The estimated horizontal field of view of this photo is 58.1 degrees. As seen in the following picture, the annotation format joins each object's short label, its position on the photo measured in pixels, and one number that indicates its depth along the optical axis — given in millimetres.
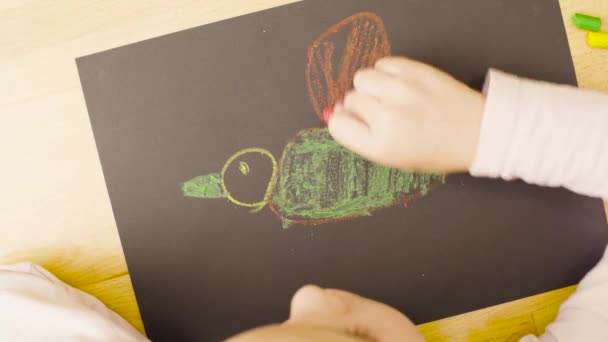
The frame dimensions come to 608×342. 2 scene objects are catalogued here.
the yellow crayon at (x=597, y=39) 457
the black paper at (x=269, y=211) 459
